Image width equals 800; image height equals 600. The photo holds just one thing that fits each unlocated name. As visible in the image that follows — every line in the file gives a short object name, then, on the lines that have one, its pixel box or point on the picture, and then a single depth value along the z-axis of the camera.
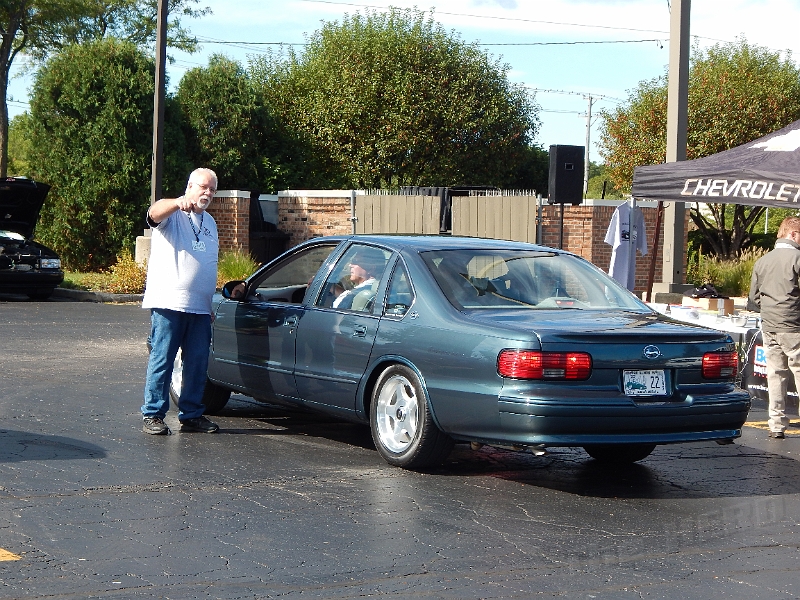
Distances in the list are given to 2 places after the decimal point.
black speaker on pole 21.71
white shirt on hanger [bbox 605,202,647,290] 15.82
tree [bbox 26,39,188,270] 27.64
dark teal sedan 6.90
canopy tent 11.68
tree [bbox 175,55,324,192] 30.55
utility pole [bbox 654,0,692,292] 16.97
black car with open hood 22.36
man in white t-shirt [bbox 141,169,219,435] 8.48
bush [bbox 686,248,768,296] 25.25
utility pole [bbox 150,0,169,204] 25.00
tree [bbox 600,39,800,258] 34.25
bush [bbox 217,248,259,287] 24.55
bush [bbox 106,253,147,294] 24.71
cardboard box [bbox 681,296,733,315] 11.96
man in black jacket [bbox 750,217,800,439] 9.59
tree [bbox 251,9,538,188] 36.62
